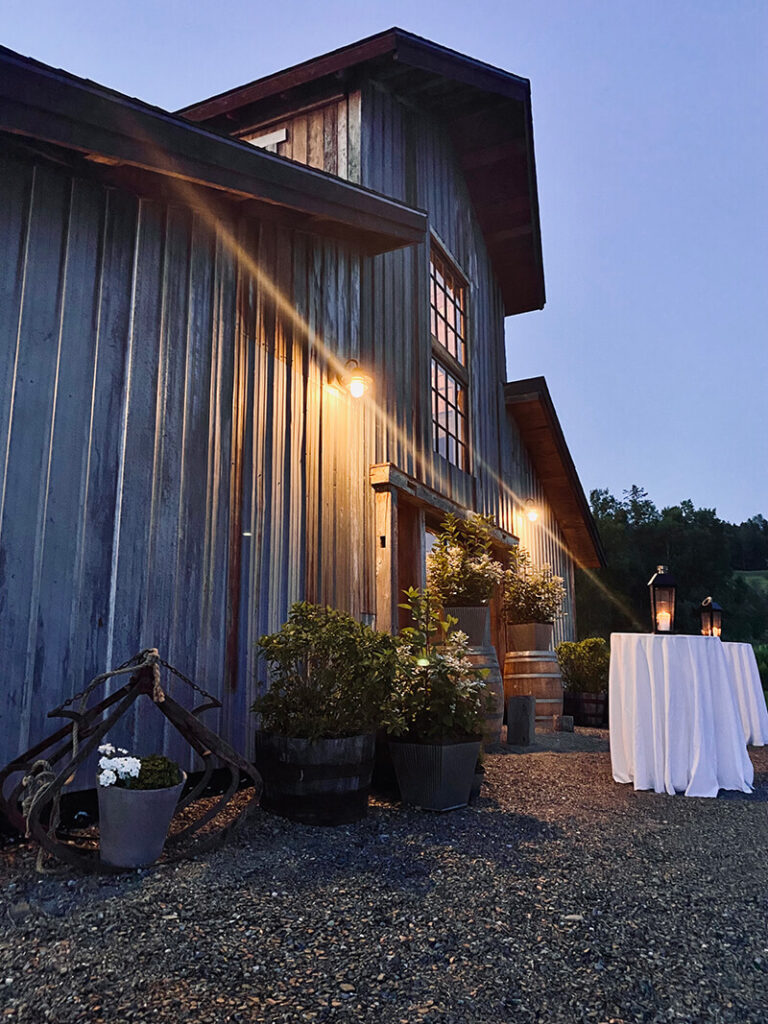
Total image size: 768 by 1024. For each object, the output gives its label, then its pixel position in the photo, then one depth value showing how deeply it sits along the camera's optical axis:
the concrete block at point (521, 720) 6.05
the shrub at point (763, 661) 16.39
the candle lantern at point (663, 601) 4.71
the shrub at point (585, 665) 8.96
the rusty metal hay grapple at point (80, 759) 2.37
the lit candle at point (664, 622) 4.70
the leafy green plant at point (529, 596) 7.62
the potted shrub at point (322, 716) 3.20
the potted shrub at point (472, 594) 5.82
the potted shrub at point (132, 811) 2.46
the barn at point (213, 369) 3.08
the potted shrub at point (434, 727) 3.59
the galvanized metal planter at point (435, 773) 3.58
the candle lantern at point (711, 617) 8.28
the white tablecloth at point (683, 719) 4.16
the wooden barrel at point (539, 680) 7.34
